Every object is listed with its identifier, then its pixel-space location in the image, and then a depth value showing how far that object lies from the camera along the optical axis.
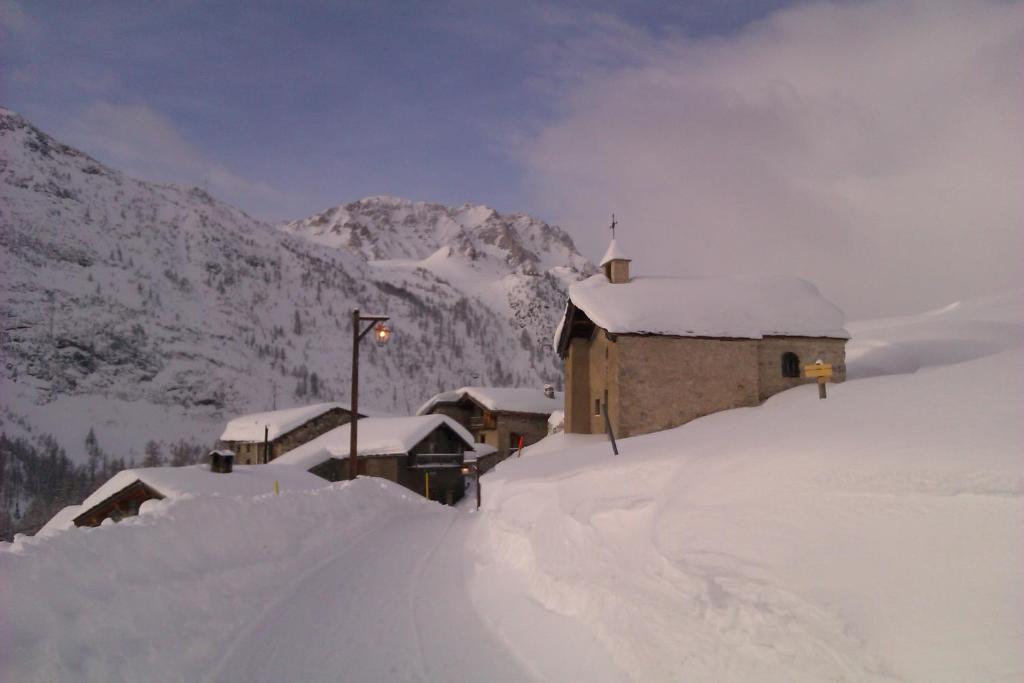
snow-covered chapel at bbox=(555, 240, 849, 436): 25.50
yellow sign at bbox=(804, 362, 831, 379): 16.27
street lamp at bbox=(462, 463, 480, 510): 43.03
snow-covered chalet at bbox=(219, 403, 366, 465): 56.72
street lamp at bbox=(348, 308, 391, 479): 23.55
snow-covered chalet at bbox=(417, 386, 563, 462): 58.22
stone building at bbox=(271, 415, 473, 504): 44.28
